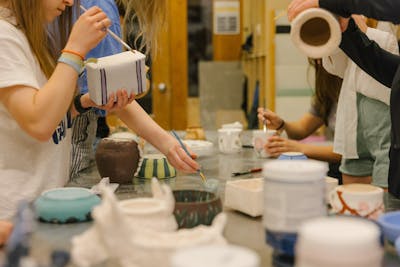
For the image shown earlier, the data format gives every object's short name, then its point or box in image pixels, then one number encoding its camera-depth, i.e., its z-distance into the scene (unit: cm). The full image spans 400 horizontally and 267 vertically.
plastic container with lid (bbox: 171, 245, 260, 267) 64
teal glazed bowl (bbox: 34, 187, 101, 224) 114
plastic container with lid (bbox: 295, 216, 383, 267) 64
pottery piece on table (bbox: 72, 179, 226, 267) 80
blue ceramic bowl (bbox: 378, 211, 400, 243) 95
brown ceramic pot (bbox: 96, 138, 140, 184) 159
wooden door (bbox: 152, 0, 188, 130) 520
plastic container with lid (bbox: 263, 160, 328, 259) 80
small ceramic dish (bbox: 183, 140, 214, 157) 209
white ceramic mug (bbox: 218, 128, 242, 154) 217
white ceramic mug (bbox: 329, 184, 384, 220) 104
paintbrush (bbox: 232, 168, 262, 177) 171
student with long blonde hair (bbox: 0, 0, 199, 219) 136
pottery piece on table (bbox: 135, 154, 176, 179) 168
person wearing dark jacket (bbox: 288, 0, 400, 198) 135
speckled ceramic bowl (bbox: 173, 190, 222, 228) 104
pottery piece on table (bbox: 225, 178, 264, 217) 119
